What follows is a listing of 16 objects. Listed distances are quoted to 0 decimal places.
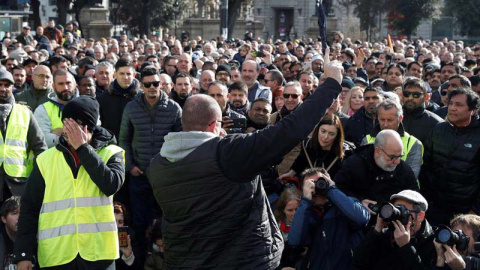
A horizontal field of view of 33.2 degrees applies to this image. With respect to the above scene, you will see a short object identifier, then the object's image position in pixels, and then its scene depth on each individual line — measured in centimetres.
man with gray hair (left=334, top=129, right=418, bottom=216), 641
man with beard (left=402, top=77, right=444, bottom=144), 859
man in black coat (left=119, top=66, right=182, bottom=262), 861
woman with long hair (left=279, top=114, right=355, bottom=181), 739
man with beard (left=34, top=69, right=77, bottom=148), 841
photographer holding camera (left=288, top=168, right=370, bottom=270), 596
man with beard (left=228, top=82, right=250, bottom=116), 974
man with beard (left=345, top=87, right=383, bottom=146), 882
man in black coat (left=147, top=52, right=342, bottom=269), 434
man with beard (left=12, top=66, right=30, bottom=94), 1180
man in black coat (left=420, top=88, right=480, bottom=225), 749
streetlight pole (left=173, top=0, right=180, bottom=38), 4291
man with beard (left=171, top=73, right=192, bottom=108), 1045
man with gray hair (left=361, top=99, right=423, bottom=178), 749
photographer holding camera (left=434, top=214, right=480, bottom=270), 509
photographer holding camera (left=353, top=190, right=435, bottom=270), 538
